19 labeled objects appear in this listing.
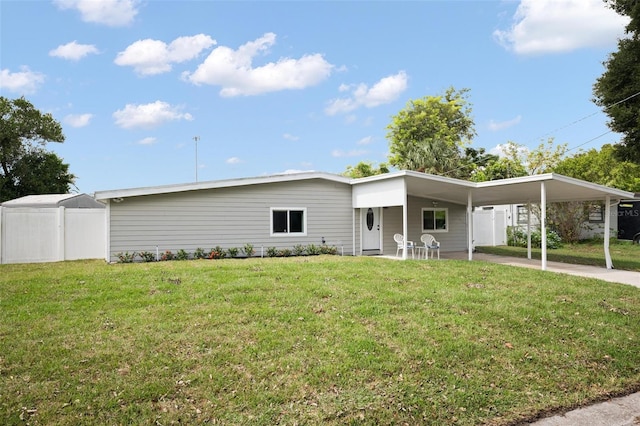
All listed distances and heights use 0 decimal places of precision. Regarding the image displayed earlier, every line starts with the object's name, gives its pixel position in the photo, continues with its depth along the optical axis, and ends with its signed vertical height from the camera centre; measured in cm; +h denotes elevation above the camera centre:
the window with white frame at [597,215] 2110 +49
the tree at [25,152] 2973 +587
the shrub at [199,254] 1295 -83
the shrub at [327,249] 1441 -80
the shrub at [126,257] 1200 -84
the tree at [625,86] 1585 +549
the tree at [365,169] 3328 +486
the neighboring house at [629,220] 1992 +19
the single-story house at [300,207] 1206 +67
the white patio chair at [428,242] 1310 -56
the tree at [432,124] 3403 +873
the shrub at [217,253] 1302 -81
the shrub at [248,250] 1355 -75
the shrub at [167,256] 1247 -85
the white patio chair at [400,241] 1338 -50
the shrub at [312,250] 1425 -81
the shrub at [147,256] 1233 -84
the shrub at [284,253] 1387 -88
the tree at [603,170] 2256 +303
